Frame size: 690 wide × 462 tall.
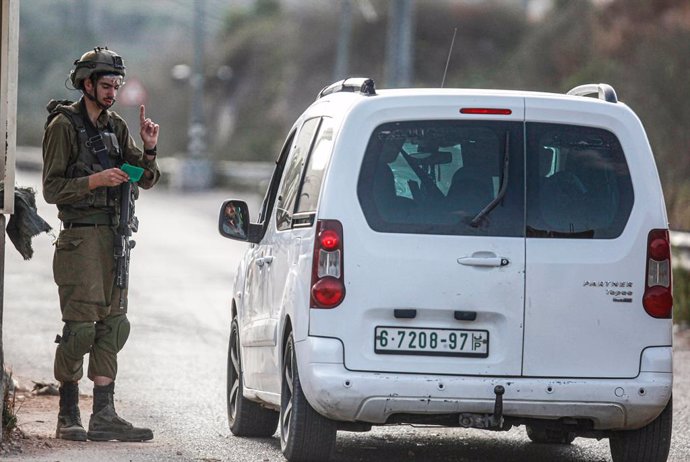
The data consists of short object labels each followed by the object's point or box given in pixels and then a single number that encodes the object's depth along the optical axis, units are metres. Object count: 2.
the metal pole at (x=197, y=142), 88.31
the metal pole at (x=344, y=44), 75.11
